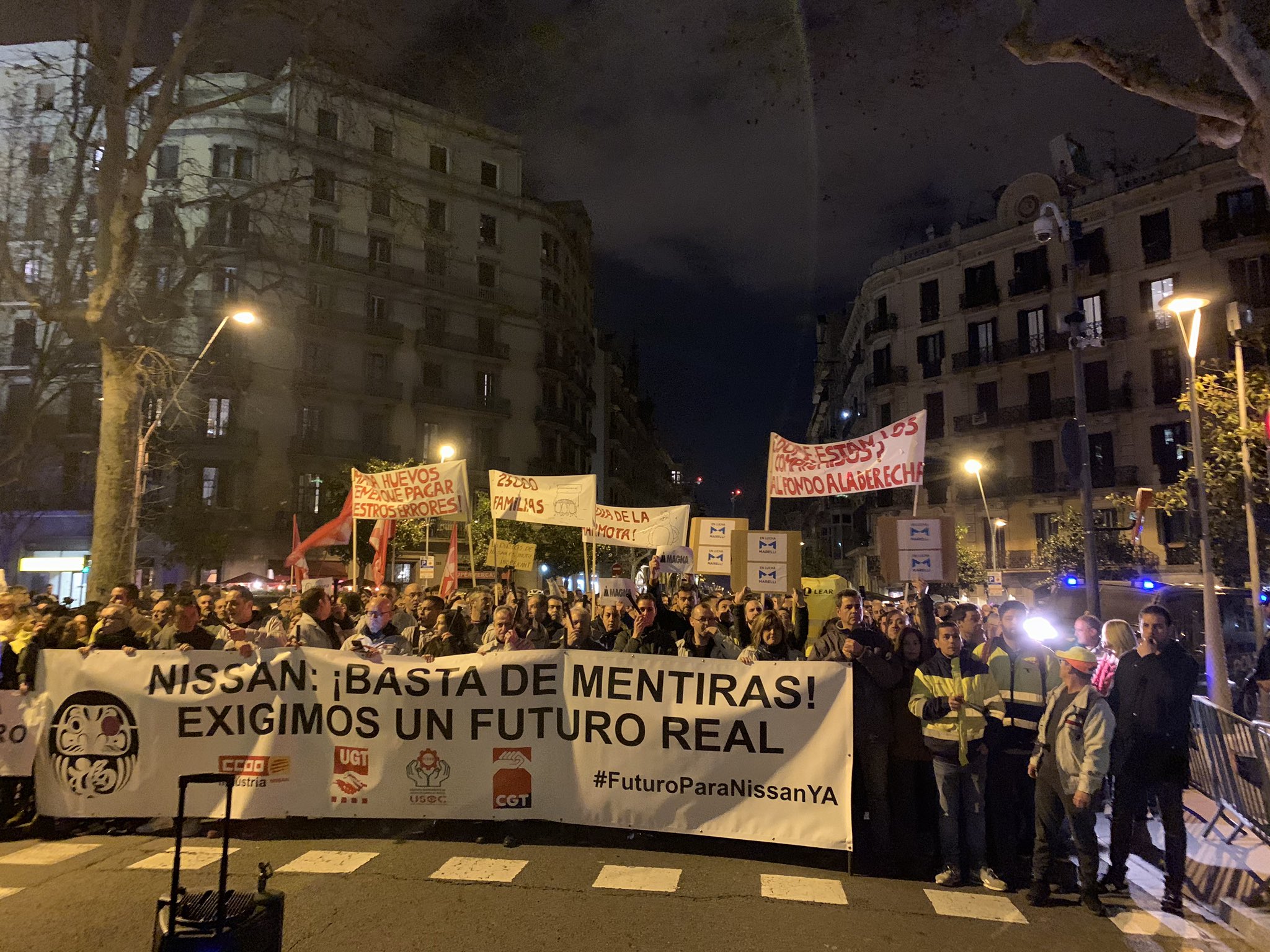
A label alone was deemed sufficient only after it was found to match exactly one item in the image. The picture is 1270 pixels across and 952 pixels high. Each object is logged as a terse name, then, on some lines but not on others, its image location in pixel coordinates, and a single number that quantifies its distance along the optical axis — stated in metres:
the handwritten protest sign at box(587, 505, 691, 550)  14.19
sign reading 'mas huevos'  13.04
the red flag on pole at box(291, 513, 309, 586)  15.96
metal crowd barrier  6.19
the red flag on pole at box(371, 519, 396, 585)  14.20
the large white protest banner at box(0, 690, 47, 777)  6.89
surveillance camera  15.70
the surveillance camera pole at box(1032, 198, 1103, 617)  15.32
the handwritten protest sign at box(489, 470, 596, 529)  13.25
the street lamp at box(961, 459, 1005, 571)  32.09
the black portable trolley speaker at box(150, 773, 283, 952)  3.27
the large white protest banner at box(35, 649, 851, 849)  6.28
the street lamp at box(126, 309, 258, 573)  13.49
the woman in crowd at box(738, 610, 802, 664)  7.13
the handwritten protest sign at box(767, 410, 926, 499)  10.27
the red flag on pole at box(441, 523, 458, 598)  15.39
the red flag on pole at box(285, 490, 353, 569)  14.98
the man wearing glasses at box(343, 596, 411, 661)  7.20
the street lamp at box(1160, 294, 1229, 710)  9.97
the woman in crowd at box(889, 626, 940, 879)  6.27
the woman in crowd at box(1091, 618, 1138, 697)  6.58
